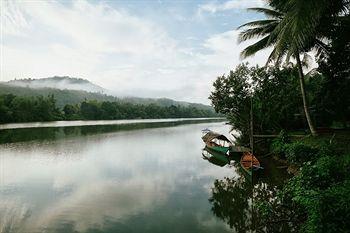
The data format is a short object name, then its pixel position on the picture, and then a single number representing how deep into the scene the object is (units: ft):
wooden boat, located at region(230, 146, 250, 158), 95.78
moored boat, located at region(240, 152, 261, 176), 65.31
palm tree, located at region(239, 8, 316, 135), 75.20
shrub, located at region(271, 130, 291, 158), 77.43
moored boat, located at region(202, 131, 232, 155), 98.29
